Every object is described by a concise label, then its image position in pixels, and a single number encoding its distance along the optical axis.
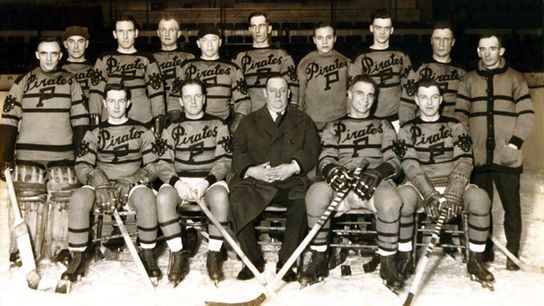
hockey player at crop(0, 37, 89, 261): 3.75
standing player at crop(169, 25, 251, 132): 4.13
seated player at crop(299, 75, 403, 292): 3.27
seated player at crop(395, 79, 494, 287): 3.32
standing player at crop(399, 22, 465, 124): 4.00
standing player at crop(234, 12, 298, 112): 4.29
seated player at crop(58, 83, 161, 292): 3.38
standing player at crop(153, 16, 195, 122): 4.34
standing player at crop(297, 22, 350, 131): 4.18
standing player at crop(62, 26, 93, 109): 4.16
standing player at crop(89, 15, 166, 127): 4.17
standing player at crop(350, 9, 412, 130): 4.10
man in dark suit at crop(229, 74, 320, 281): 3.44
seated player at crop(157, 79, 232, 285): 3.42
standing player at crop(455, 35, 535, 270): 3.63
